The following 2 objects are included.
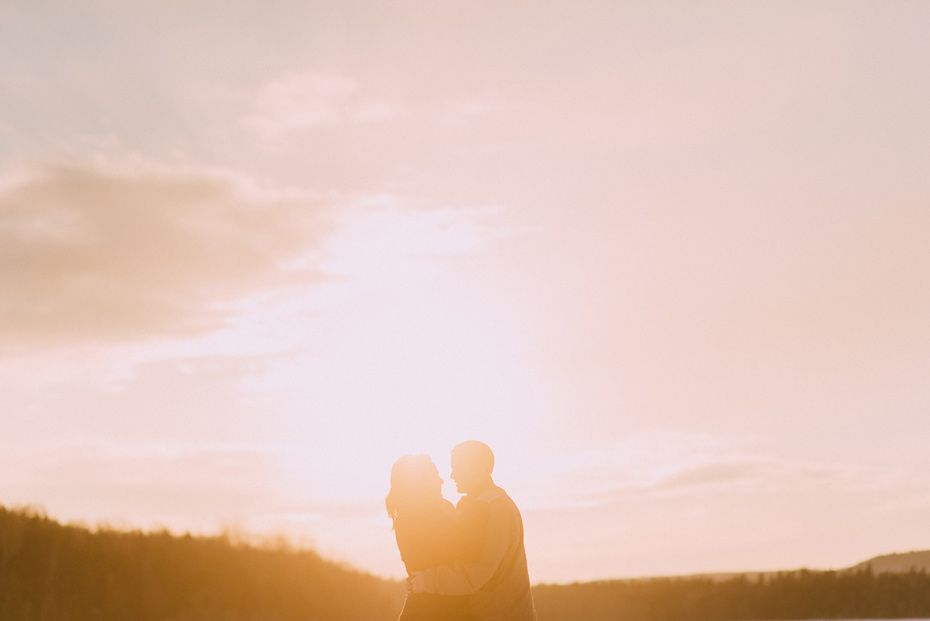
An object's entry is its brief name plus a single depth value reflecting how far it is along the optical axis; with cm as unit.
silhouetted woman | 612
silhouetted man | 600
